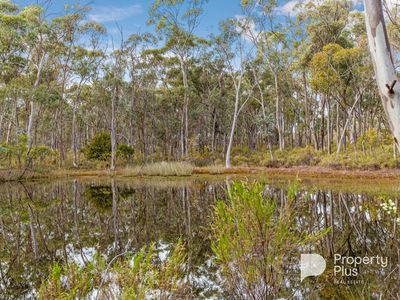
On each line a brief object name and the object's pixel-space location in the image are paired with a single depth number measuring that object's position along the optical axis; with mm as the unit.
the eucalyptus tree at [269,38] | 28656
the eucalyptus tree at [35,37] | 24906
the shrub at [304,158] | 24797
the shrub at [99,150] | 30844
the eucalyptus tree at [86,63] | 32750
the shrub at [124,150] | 31406
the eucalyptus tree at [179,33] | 30281
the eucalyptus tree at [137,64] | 32500
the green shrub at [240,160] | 29547
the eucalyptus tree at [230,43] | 29828
